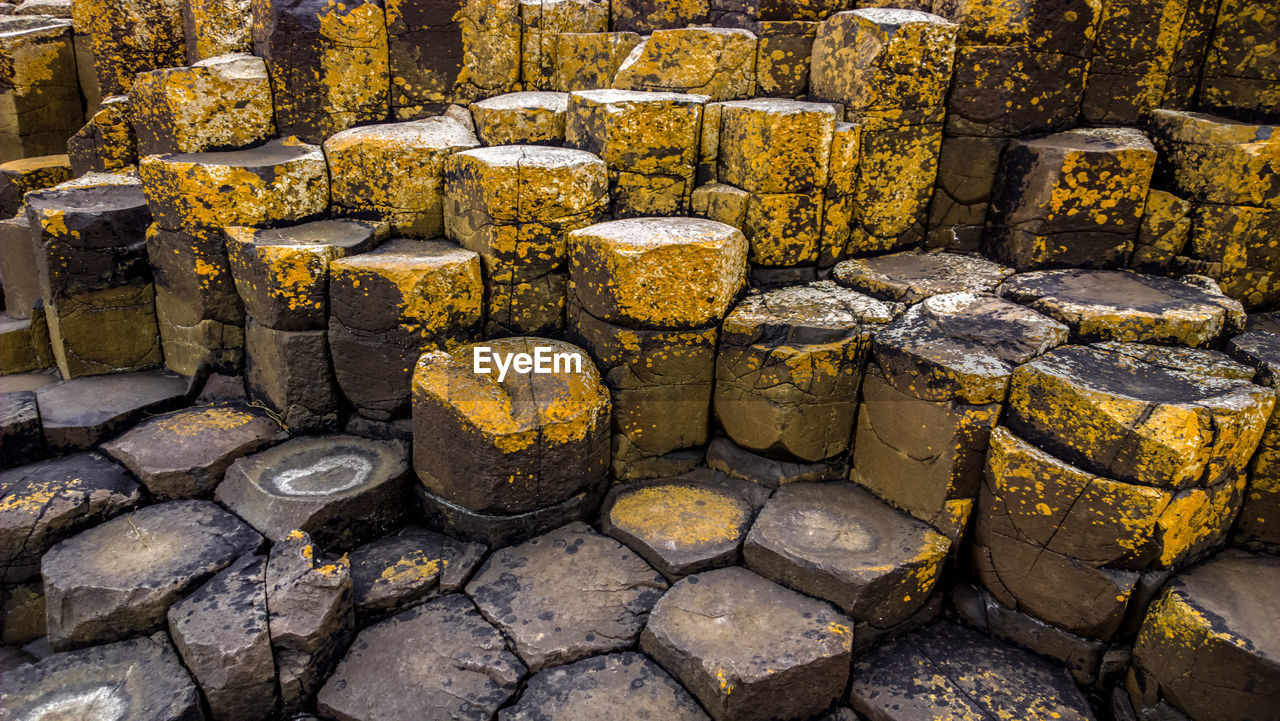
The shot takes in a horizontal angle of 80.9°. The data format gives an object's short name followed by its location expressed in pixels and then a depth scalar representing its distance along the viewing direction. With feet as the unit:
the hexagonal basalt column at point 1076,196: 12.57
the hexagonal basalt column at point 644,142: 13.00
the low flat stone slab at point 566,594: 10.74
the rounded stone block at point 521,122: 14.23
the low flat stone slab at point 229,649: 9.63
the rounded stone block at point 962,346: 10.94
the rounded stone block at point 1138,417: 9.61
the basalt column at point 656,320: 11.94
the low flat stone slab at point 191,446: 12.23
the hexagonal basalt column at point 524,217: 12.37
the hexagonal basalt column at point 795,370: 12.15
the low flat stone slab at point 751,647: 9.77
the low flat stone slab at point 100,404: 13.08
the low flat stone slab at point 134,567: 10.25
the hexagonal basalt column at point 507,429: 11.53
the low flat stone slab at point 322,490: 11.58
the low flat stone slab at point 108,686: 9.37
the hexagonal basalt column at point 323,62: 13.48
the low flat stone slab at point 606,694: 9.91
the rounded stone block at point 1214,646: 9.25
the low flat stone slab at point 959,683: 10.11
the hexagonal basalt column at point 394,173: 13.41
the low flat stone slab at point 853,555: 10.78
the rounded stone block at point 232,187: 12.79
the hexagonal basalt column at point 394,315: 12.19
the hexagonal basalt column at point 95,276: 13.85
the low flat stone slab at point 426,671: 9.95
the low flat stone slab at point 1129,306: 11.17
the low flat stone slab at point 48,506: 11.32
